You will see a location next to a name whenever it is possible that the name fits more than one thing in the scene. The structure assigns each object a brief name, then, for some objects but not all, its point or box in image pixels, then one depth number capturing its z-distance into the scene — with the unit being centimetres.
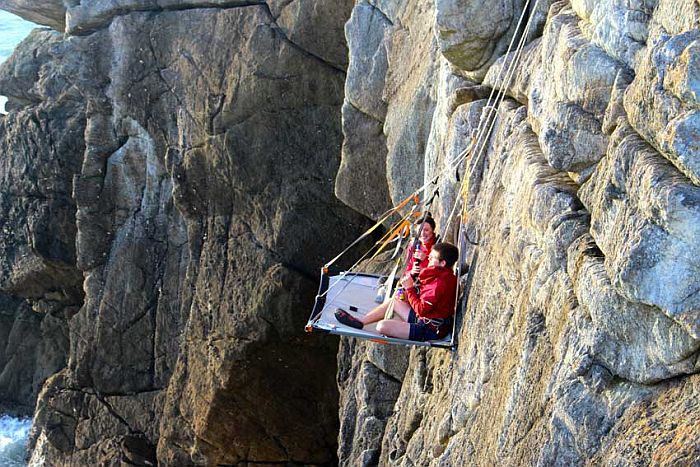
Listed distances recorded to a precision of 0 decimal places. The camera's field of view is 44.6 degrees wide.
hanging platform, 806
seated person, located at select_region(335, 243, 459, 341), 798
